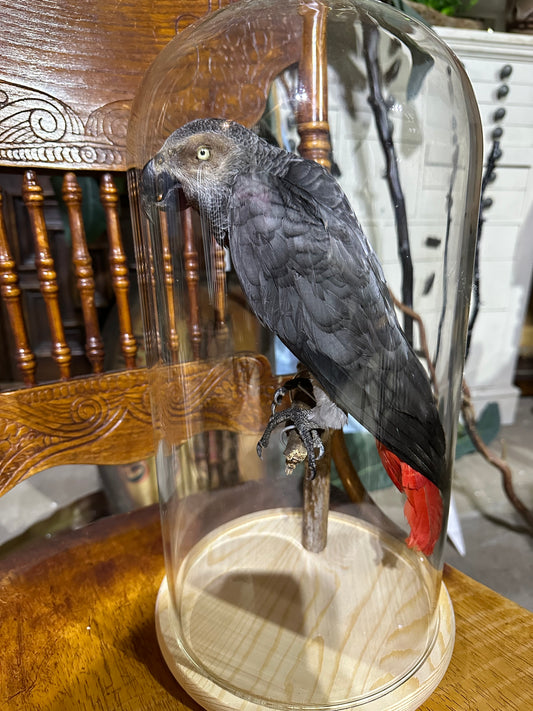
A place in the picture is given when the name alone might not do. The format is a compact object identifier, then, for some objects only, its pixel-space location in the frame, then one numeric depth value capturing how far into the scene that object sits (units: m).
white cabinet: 0.94
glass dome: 0.37
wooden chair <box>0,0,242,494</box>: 0.46
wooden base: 0.37
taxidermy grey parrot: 0.35
